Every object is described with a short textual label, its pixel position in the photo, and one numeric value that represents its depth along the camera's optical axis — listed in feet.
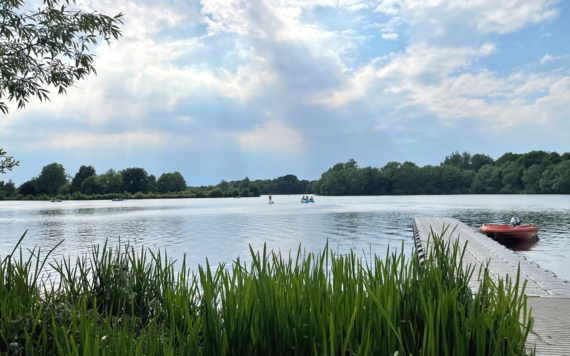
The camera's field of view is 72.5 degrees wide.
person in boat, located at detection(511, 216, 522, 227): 56.22
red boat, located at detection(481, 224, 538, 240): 53.31
